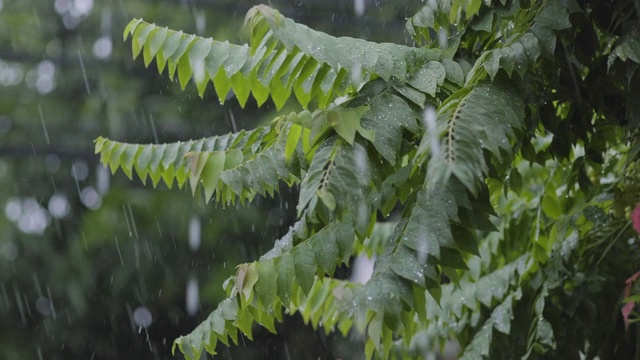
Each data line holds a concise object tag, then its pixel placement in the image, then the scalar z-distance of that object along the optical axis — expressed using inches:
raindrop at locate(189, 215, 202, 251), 434.4
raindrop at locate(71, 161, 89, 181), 443.2
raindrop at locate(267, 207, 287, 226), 451.4
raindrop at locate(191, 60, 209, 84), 180.6
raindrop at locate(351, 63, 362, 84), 157.2
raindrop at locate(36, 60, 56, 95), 439.9
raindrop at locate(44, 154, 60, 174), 442.9
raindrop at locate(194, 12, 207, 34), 419.2
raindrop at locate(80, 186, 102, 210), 438.6
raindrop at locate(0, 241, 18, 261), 423.9
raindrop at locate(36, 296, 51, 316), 435.5
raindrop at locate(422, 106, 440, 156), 127.9
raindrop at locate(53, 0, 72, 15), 442.0
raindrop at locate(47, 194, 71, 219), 437.0
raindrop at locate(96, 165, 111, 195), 435.0
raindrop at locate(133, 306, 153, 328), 445.8
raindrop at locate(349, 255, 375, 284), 343.5
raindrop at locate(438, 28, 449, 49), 186.9
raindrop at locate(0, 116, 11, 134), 438.8
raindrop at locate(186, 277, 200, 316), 435.0
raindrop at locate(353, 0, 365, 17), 456.1
